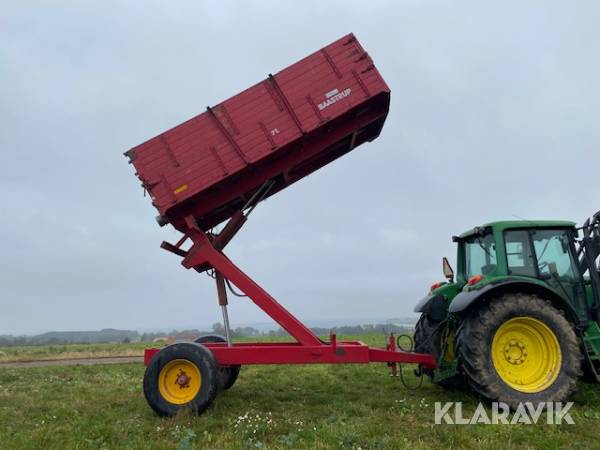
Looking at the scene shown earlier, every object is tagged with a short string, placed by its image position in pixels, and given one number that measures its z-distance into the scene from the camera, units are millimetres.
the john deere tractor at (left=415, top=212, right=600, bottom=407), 5871
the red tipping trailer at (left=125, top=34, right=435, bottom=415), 6426
